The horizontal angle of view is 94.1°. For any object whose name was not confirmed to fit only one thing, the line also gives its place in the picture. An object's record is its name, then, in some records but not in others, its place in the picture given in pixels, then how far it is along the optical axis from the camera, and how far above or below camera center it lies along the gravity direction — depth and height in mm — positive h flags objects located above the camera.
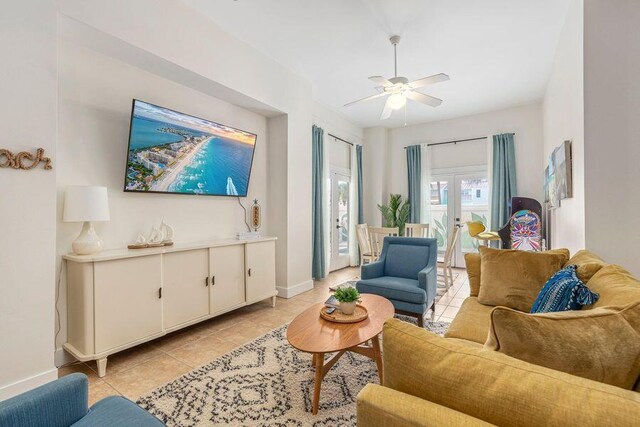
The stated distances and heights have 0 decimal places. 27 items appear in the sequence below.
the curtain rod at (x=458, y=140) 5709 +1462
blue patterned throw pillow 1359 -387
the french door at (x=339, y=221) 5832 -125
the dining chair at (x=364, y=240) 4881 -415
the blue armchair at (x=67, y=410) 1031 -720
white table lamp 2234 +43
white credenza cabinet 2178 -661
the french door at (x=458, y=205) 5789 +181
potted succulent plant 2127 -603
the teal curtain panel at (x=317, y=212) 5020 +49
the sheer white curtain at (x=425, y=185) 6172 +612
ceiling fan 2931 +1316
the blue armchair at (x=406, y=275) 2891 -675
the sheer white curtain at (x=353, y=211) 6199 +78
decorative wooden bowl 2049 -720
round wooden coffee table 1742 -755
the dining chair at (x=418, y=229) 4652 -239
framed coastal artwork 2656 +393
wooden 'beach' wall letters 1872 +370
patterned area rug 1733 -1174
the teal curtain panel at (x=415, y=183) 6207 +663
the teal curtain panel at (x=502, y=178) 5328 +647
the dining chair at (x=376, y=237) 4523 -360
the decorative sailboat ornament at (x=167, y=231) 2940 -156
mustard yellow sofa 610 -405
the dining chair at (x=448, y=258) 4246 -642
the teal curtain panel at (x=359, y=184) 6359 +658
